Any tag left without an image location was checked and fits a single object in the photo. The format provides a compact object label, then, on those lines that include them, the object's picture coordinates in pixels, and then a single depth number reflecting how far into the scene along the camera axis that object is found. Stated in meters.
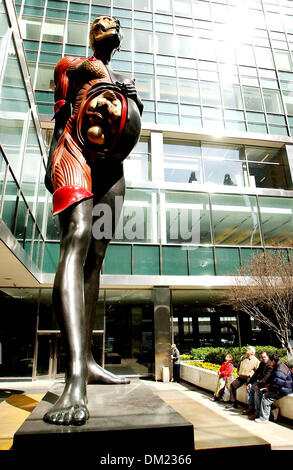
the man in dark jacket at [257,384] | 7.43
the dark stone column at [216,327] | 15.98
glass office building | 14.41
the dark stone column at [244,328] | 15.63
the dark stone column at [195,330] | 16.05
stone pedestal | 1.25
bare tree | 11.82
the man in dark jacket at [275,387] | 7.15
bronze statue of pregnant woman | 1.66
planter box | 7.27
